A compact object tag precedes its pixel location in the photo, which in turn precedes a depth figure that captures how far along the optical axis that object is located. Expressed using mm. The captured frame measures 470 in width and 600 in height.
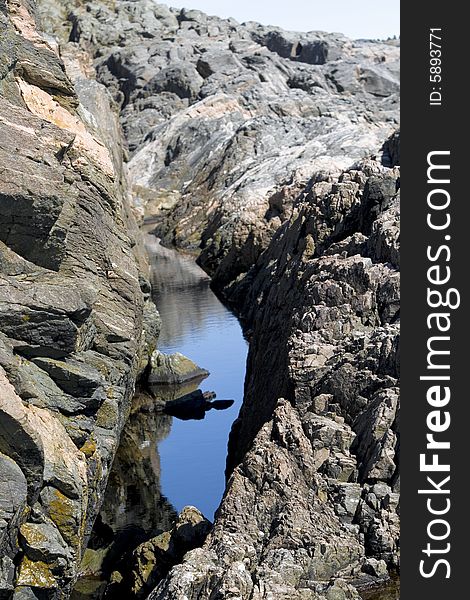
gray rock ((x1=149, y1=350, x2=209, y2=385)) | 61594
